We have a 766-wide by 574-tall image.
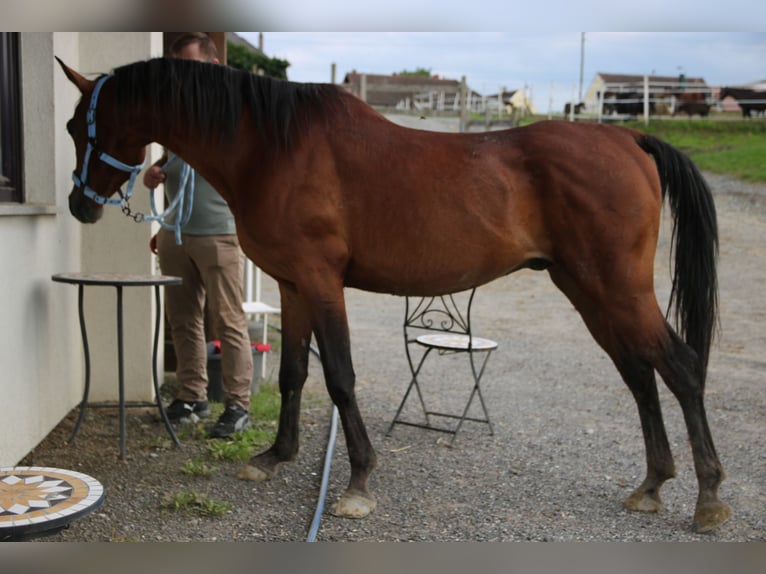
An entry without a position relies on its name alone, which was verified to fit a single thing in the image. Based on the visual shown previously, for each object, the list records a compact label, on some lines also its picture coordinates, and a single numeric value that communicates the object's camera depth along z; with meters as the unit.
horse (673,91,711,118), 22.44
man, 4.24
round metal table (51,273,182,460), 3.78
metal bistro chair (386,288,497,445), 4.64
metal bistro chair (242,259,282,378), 5.55
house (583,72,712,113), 22.81
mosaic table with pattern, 2.08
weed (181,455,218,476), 3.76
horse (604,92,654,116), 22.61
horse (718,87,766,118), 23.78
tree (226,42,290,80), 21.12
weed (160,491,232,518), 3.33
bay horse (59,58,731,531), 3.30
